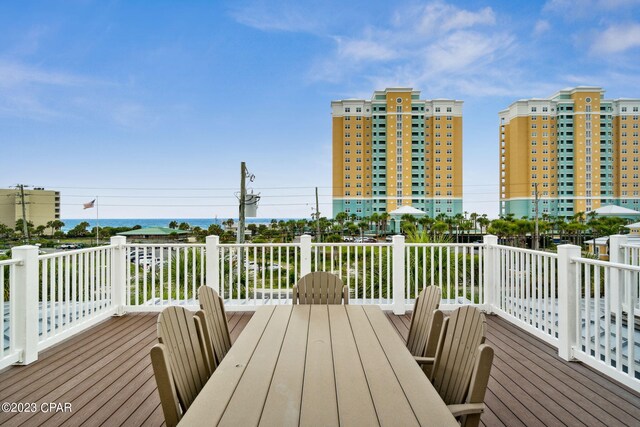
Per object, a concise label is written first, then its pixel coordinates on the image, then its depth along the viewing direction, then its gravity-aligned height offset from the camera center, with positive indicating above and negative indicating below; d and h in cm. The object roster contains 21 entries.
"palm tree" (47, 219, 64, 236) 3174 -56
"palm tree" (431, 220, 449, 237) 4356 -131
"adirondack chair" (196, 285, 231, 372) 208 -69
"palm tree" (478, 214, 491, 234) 5481 -88
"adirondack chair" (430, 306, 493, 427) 140 -66
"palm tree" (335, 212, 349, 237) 5419 -26
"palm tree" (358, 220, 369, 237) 5246 -142
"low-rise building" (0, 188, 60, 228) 2500 +99
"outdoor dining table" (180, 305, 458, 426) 117 -65
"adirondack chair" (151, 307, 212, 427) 136 -63
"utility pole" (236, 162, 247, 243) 1271 +65
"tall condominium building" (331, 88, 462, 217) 5459 +948
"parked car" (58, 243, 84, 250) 2651 -201
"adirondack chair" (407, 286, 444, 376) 210 -69
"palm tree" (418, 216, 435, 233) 4960 -75
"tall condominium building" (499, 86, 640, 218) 5125 +907
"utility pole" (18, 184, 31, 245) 2323 +103
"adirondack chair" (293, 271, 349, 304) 313 -62
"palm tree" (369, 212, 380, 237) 5397 -44
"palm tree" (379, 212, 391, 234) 5416 -61
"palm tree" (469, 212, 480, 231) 5606 -43
